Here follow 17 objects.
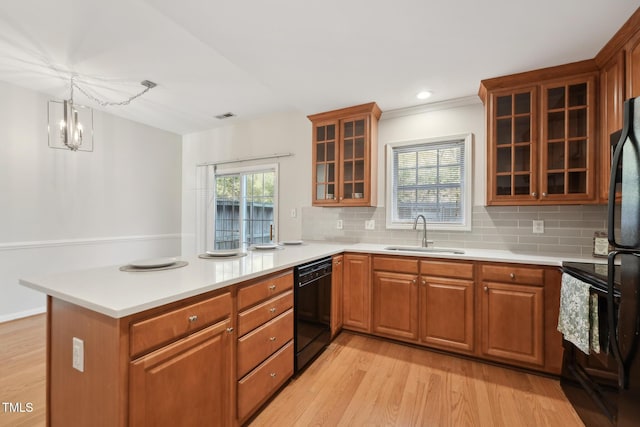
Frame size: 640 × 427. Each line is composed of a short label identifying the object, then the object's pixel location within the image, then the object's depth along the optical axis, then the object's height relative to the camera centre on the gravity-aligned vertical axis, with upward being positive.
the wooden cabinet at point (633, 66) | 1.70 +0.97
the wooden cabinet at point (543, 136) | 2.16 +0.67
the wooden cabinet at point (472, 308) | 2.03 -0.78
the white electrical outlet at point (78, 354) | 1.09 -0.58
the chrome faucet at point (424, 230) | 2.86 -0.17
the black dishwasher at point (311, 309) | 2.03 -0.79
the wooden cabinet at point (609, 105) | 1.87 +0.80
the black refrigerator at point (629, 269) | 1.00 -0.21
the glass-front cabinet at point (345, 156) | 3.04 +0.68
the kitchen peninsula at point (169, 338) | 1.01 -0.56
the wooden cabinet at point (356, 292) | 2.65 -0.79
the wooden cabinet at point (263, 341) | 1.51 -0.80
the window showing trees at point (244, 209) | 4.00 +0.06
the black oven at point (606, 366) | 1.03 -0.72
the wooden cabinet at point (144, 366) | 1.00 -0.64
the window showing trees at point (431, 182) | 2.85 +0.35
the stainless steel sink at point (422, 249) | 2.73 -0.37
